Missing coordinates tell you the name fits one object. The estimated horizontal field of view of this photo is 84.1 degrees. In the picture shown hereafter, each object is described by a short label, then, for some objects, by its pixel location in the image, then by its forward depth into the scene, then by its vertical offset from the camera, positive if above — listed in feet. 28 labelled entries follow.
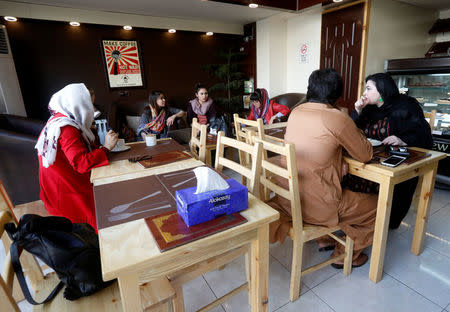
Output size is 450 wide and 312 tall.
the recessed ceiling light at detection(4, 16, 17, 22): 11.13 +3.24
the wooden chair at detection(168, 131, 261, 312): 3.45 -2.49
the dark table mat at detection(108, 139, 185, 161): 5.70 -1.49
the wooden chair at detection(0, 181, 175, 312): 2.99 -2.51
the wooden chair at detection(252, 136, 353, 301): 3.99 -2.50
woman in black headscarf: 5.77 -1.08
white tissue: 2.93 -1.12
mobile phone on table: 4.30 -1.47
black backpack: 2.82 -1.83
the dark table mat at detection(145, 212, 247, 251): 2.59 -1.54
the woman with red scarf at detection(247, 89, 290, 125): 11.27 -1.25
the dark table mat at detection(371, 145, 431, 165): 4.56 -1.50
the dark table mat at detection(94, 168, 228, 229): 3.15 -1.53
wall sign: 14.87 +1.49
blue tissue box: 2.76 -1.33
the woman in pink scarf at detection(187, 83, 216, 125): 11.18 -1.03
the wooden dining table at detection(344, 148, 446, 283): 4.28 -2.00
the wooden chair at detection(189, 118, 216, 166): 5.84 -1.43
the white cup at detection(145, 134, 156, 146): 6.47 -1.34
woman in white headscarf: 4.69 -1.25
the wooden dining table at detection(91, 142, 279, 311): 2.39 -1.63
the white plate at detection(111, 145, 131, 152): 6.04 -1.43
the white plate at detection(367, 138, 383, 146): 5.33 -1.39
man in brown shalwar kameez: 4.20 -1.30
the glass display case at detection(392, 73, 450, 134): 9.26 -0.74
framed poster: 13.83 +1.34
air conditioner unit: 10.72 +0.46
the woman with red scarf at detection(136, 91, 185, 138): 10.34 -1.33
